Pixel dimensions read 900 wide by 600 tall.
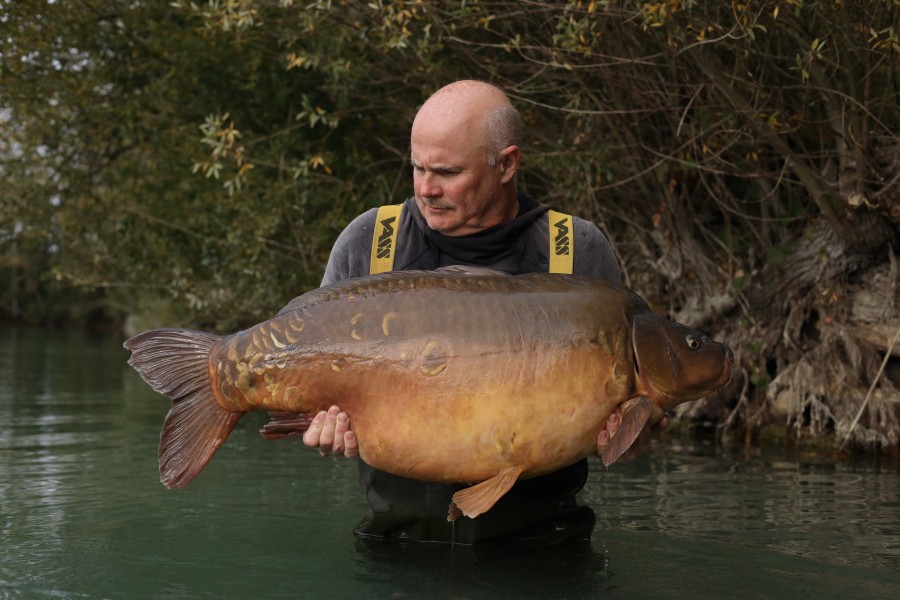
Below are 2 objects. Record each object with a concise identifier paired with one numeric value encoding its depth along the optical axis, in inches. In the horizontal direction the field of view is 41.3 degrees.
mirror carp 142.2
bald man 160.1
